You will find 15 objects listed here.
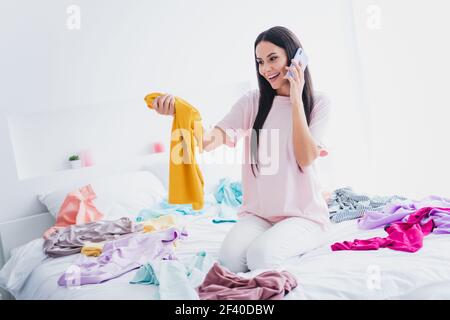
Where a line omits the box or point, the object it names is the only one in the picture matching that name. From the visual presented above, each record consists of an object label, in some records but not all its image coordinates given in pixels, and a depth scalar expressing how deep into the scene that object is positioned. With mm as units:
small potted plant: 3027
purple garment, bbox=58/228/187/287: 1755
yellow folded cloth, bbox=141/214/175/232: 2293
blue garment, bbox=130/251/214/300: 1411
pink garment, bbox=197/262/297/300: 1339
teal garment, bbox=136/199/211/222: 2600
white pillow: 2758
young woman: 1792
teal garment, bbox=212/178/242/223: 2523
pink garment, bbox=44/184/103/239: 2615
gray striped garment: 2189
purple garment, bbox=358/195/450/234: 1789
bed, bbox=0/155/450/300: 1350
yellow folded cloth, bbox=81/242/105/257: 2072
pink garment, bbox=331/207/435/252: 1630
